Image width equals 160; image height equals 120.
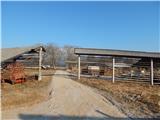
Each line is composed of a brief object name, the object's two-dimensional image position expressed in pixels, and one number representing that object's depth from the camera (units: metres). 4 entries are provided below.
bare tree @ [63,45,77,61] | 36.26
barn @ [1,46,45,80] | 10.52
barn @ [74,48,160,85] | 10.99
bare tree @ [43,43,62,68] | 35.36
